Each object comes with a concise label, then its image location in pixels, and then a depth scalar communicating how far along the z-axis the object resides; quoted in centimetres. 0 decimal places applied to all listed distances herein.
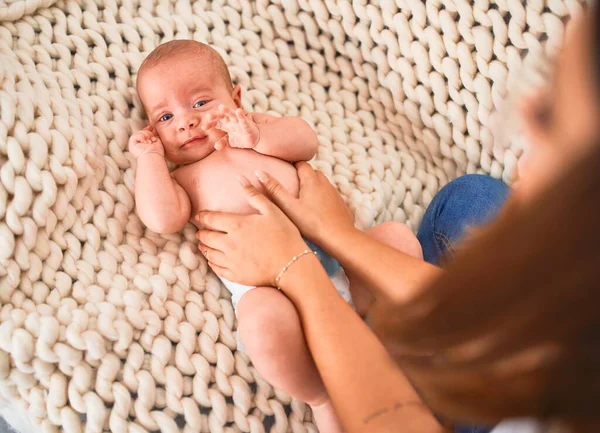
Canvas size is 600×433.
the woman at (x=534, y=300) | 31
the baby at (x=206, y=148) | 82
